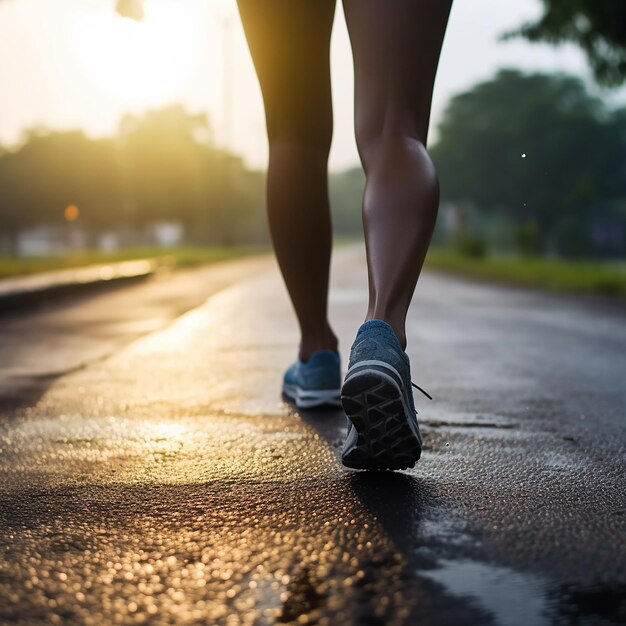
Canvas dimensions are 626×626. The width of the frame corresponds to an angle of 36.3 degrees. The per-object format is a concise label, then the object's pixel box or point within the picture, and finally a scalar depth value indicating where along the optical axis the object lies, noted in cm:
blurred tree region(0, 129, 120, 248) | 5541
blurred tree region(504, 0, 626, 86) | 1077
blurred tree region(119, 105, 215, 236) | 5672
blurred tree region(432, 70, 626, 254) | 5331
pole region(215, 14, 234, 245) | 4819
